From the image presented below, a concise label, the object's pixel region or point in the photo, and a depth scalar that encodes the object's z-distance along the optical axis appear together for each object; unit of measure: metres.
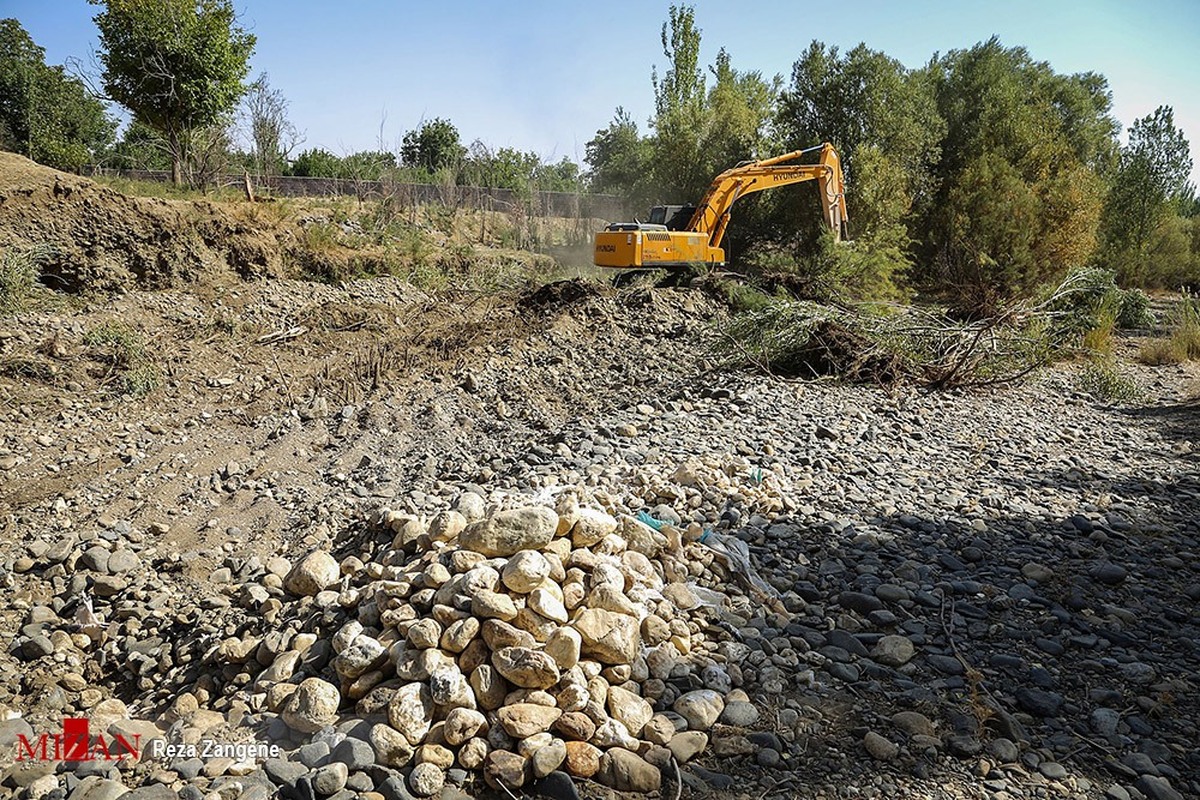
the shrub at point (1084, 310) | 9.36
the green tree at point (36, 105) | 17.23
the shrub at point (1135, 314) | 12.60
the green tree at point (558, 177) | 22.71
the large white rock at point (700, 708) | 2.45
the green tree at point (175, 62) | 11.24
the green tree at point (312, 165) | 22.92
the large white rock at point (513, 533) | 2.94
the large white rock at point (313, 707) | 2.43
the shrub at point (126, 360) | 6.43
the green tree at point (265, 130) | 13.95
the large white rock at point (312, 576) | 3.22
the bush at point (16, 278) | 7.23
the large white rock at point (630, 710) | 2.42
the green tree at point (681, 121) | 17.11
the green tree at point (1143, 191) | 18.00
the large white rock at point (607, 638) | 2.58
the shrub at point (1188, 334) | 9.94
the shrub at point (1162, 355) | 9.88
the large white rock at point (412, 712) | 2.33
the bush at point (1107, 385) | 7.69
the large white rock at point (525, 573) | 2.71
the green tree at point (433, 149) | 20.83
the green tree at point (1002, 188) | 14.81
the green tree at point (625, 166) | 21.92
